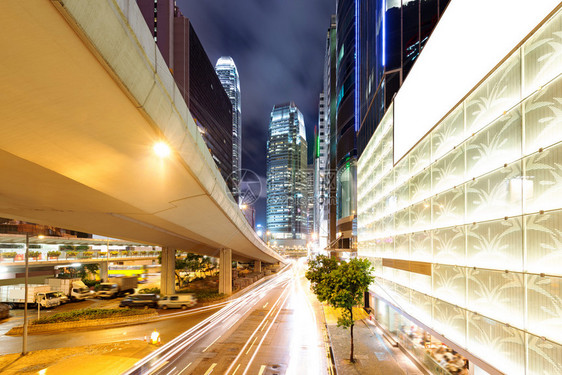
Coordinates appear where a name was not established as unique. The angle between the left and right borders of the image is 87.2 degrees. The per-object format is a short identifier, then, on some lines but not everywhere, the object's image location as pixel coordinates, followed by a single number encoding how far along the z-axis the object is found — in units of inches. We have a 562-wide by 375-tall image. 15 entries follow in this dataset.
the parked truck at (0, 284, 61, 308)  1187.3
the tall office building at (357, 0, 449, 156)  746.2
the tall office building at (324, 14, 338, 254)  2618.1
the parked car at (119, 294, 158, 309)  1115.9
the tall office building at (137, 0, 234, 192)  4210.1
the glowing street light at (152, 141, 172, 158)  410.3
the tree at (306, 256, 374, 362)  646.5
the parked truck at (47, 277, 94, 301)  1365.7
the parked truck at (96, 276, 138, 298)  1418.6
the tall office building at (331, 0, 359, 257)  1545.3
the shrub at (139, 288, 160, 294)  1485.0
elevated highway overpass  217.5
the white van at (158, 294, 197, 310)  1140.5
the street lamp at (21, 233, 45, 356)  648.4
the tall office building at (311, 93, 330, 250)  3251.0
